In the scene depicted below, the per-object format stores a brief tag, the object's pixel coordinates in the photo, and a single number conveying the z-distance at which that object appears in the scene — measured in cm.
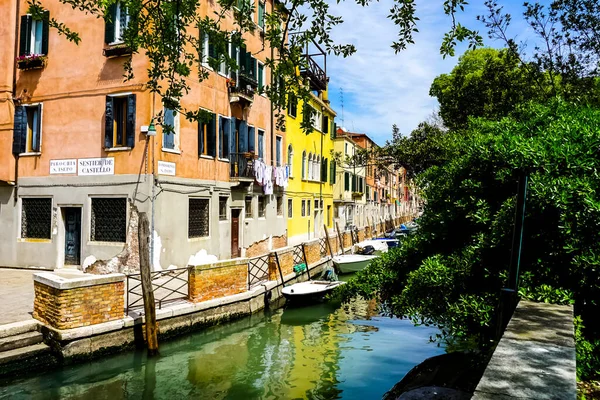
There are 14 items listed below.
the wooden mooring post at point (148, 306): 843
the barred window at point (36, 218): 1399
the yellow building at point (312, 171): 2297
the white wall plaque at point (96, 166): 1299
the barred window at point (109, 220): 1288
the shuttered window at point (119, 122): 1280
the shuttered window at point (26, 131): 1410
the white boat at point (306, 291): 1345
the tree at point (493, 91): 1187
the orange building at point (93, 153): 1281
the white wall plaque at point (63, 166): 1349
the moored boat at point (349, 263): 1922
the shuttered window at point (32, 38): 1406
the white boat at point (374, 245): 2432
